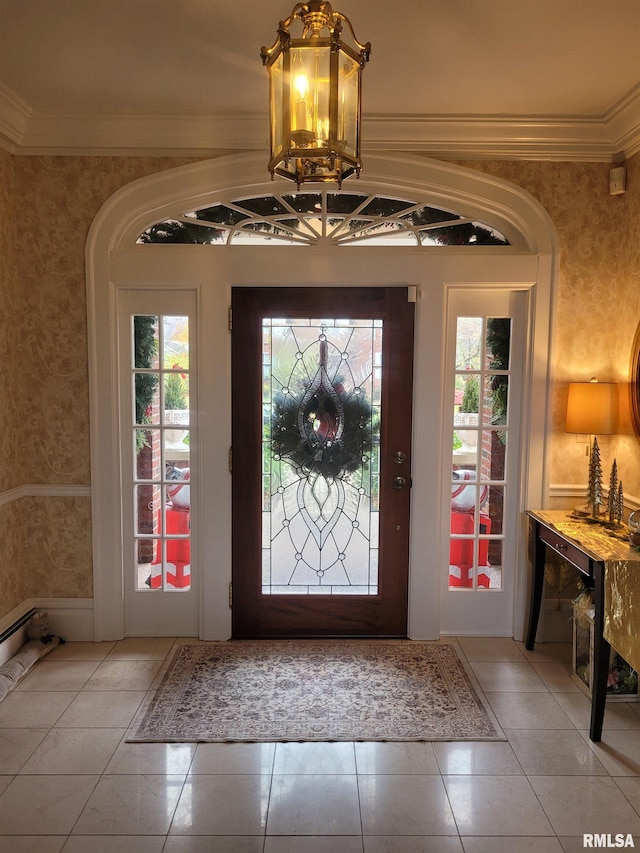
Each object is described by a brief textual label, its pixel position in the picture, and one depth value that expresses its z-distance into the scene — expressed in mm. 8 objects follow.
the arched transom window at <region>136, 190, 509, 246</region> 3535
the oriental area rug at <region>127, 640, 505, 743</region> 2727
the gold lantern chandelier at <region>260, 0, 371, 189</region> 1657
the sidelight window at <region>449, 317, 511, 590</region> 3617
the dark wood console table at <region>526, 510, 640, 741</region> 2666
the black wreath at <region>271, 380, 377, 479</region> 3607
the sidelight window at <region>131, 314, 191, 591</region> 3568
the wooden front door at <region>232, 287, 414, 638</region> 3561
